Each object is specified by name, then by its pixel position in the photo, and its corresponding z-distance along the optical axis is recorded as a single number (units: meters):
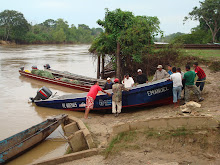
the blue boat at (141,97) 8.41
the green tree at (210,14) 30.09
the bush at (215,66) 11.30
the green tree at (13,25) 69.12
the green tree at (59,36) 85.28
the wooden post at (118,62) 12.28
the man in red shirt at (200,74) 8.16
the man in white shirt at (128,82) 8.99
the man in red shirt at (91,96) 8.32
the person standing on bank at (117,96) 8.16
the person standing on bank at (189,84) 7.56
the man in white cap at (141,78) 9.33
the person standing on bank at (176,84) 7.62
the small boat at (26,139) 6.15
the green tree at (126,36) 12.28
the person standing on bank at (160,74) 9.02
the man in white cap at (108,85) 9.39
